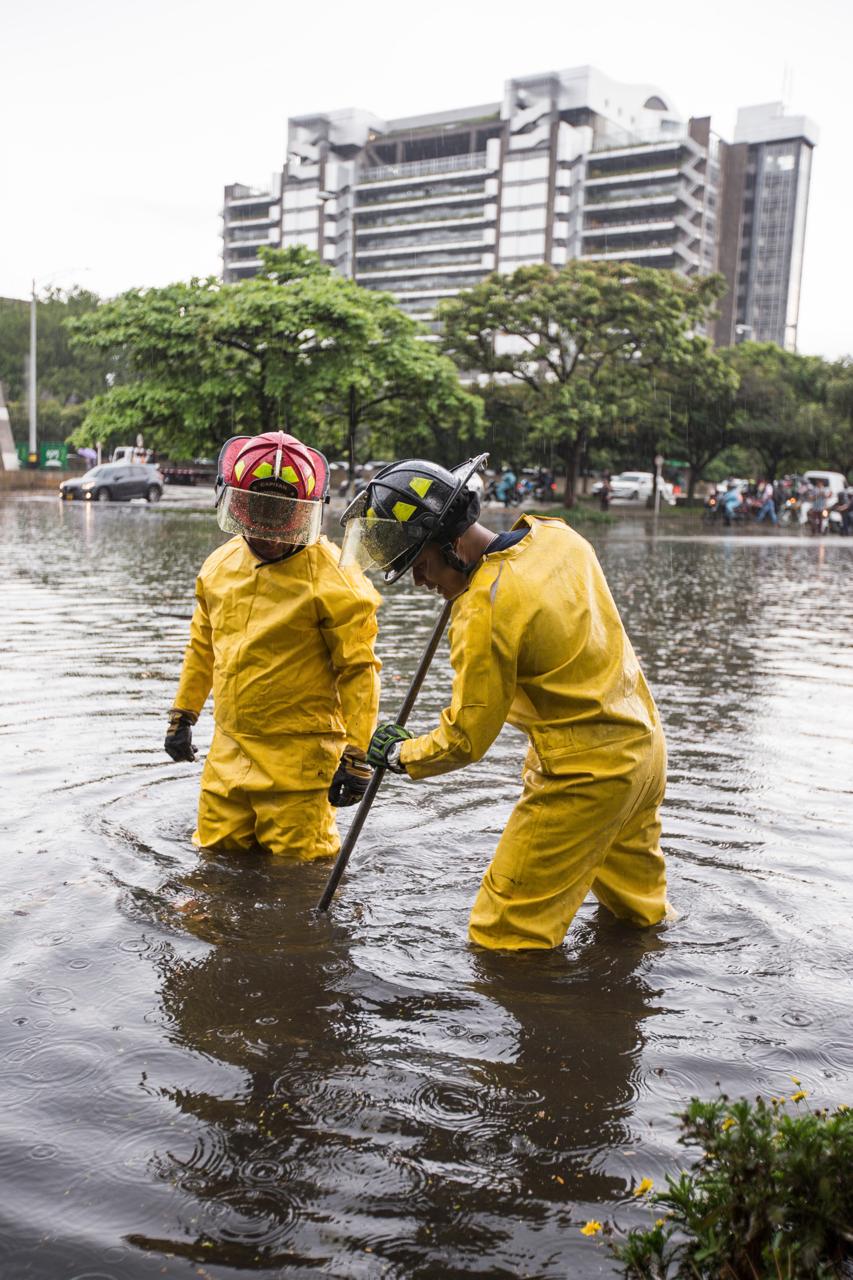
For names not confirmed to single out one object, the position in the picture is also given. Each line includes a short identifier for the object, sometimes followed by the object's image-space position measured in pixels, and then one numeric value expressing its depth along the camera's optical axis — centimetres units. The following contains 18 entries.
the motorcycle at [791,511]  4816
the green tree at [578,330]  3591
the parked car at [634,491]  5412
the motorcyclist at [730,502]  4194
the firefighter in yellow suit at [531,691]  343
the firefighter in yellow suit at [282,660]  434
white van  5400
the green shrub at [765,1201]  217
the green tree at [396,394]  3012
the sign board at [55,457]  5288
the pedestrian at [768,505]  4284
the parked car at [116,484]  3750
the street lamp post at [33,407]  4644
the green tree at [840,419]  5500
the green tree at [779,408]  5103
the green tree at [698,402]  3969
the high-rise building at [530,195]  10812
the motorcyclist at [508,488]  4141
